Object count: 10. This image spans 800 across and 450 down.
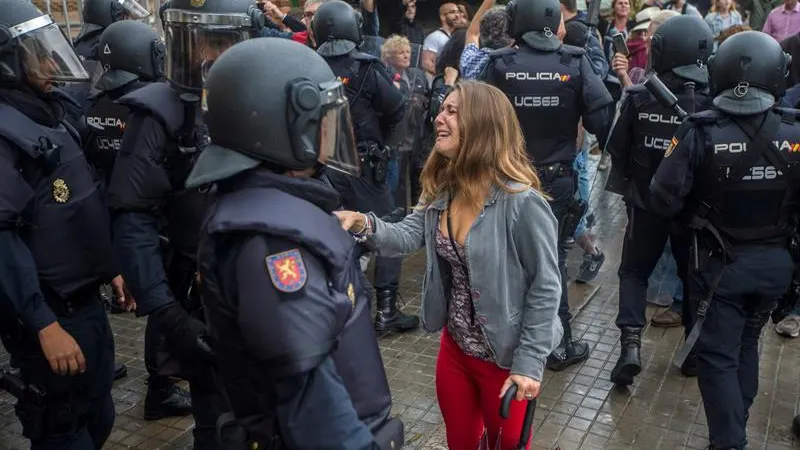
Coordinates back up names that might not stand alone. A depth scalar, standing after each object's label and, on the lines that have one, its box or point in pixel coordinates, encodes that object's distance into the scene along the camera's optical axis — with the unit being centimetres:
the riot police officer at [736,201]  379
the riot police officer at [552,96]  502
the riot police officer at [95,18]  627
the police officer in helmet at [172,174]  328
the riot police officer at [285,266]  192
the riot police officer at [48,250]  313
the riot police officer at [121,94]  436
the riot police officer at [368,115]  557
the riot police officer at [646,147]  477
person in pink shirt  992
